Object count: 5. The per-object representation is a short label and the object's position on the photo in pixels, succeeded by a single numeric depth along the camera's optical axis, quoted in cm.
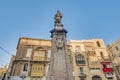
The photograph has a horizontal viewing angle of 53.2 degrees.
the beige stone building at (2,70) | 3786
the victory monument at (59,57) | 952
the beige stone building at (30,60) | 2664
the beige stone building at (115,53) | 3210
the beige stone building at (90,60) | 2884
